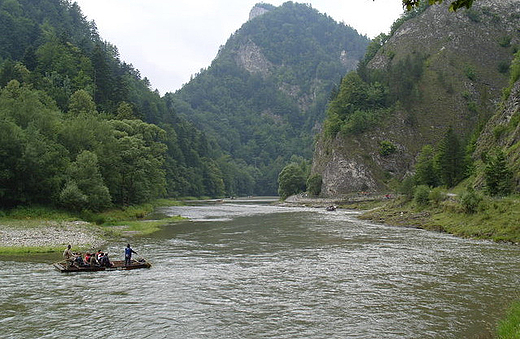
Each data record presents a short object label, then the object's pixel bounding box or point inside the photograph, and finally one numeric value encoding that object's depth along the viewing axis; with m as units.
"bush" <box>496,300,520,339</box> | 14.41
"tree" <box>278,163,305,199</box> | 161.75
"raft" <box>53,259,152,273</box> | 29.31
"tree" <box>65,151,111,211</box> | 60.97
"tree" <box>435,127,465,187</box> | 76.75
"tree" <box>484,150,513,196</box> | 53.03
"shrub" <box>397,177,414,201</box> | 77.94
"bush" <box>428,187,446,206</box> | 65.38
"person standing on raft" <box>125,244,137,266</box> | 30.54
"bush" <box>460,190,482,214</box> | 50.47
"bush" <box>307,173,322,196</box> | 144.12
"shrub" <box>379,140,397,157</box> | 133.00
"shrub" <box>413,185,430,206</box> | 68.18
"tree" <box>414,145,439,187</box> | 85.25
